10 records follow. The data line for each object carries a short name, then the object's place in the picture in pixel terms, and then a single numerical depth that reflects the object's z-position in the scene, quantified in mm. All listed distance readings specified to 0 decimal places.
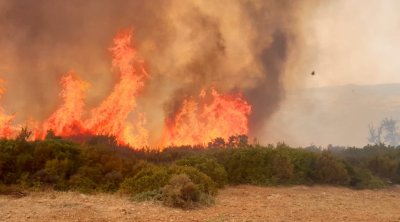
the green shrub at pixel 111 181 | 14620
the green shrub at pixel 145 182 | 13594
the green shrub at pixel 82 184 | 14047
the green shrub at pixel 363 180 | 19219
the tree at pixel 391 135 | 66750
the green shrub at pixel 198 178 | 14156
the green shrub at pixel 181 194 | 12180
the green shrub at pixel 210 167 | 16781
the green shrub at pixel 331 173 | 19203
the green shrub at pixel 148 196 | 12719
